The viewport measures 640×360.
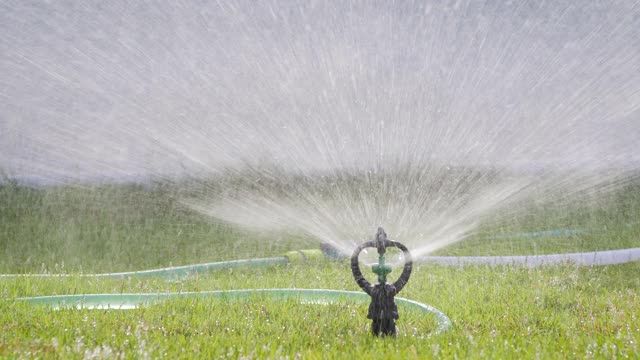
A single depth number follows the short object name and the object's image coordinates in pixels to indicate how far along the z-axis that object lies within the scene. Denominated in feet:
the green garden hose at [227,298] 15.87
